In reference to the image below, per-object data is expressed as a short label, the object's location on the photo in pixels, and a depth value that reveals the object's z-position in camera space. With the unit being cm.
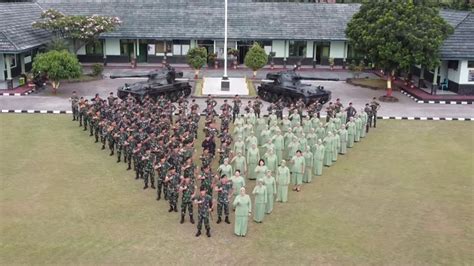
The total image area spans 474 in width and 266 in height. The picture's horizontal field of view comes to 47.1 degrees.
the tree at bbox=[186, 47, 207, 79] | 3266
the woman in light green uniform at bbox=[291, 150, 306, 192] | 1562
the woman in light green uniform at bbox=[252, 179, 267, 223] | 1330
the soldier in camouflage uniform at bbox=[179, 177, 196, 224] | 1294
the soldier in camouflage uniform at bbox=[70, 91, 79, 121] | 2278
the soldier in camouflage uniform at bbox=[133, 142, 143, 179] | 1595
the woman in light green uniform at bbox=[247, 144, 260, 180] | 1645
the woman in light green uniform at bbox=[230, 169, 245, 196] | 1389
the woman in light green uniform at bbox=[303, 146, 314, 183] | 1638
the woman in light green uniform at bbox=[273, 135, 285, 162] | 1786
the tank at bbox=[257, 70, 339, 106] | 2627
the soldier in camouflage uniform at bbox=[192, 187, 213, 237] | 1244
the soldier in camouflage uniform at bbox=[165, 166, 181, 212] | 1374
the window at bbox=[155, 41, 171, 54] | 4082
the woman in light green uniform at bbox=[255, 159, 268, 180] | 1436
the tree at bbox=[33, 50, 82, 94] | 2794
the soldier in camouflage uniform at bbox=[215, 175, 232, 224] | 1302
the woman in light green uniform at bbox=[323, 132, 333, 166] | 1791
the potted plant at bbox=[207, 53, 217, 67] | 3926
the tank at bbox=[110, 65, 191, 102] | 2575
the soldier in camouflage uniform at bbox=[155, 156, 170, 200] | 1455
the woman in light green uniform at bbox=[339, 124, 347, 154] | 1931
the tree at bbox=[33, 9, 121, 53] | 3359
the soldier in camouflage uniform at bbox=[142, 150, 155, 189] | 1535
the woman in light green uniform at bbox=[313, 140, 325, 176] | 1695
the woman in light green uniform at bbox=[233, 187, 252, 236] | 1253
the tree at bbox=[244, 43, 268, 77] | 3262
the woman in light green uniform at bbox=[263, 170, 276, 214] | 1391
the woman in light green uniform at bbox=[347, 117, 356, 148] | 2031
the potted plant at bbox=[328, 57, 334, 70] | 4052
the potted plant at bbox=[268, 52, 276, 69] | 4012
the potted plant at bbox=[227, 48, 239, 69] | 3862
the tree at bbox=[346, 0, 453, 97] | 2814
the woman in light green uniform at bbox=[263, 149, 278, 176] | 1591
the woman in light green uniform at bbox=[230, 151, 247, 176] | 1561
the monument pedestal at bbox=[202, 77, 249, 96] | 3022
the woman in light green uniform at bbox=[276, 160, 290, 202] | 1459
